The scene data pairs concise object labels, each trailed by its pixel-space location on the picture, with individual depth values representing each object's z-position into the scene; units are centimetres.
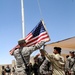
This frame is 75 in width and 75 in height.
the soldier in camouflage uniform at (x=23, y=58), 360
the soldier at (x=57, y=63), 358
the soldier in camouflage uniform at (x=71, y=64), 476
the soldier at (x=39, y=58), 424
